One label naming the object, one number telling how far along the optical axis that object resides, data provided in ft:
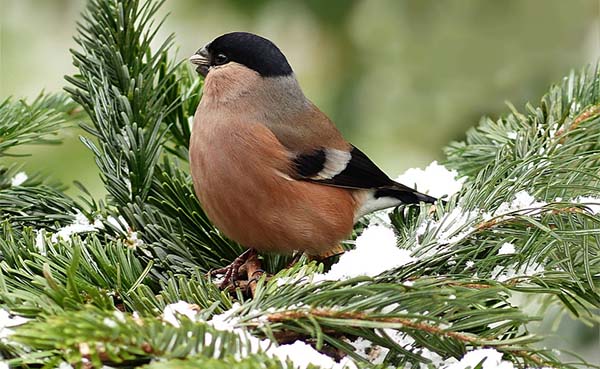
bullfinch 11.42
